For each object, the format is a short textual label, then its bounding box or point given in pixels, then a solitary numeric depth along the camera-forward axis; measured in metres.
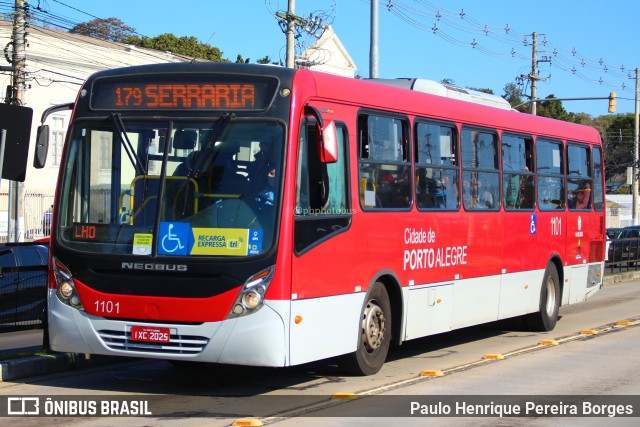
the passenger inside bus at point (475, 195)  13.34
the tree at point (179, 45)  70.44
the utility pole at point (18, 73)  27.78
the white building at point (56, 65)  41.88
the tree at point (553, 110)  96.31
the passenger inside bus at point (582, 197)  17.41
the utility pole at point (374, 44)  22.69
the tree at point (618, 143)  87.62
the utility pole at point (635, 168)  60.21
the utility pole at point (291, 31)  26.95
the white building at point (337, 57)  62.77
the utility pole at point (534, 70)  52.25
